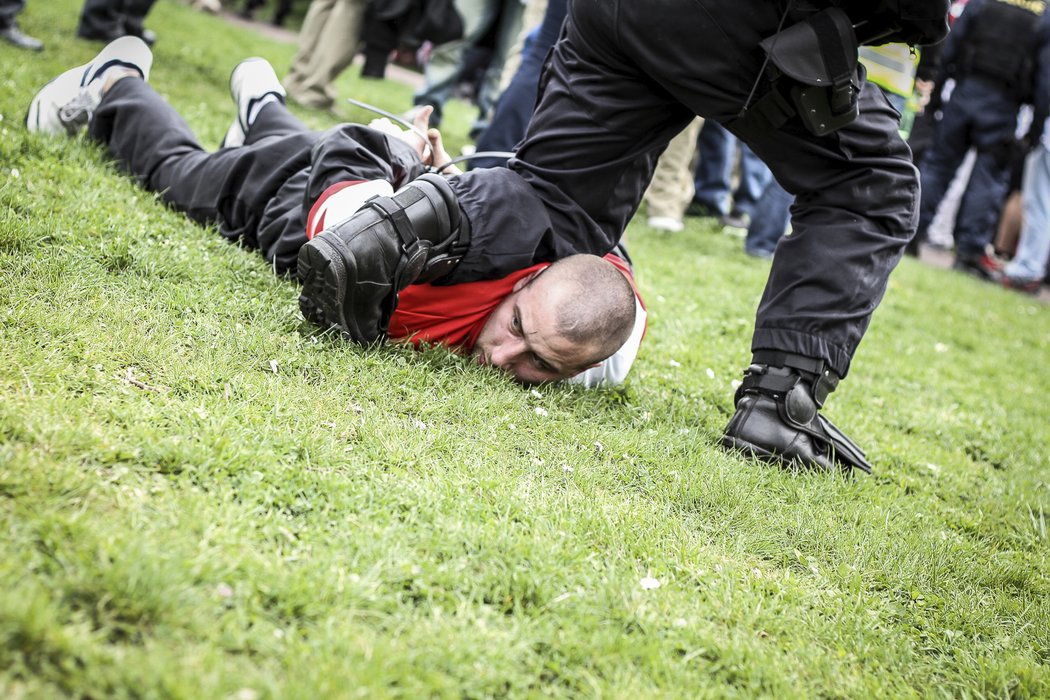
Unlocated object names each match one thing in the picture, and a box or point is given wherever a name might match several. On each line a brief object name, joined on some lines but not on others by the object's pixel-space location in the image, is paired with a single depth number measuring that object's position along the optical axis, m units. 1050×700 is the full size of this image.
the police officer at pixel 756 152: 2.65
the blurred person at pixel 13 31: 6.05
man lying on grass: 2.98
